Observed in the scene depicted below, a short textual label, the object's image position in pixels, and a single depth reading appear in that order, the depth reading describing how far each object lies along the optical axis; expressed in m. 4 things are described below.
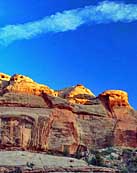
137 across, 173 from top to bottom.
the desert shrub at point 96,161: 49.19
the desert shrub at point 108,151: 52.10
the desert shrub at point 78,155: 51.76
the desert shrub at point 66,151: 52.41
